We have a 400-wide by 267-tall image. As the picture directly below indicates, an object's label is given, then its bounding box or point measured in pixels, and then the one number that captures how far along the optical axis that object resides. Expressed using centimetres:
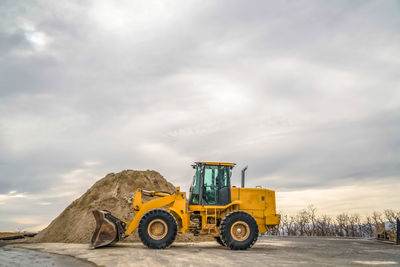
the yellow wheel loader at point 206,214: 1281
